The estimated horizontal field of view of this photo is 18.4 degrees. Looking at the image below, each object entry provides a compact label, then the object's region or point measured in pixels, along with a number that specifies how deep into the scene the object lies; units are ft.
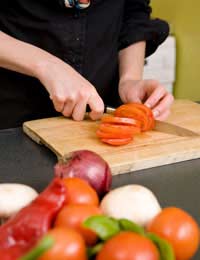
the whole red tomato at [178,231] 2.27
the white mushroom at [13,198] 2.55
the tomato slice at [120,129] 4.04
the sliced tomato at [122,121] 4.22
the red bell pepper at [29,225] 2.20
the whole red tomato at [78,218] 2.21
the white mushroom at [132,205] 2.43
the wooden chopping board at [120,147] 3.81
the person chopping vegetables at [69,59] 4.38
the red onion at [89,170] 2.78
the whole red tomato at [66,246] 2.06
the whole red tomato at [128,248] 2.07
